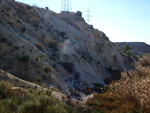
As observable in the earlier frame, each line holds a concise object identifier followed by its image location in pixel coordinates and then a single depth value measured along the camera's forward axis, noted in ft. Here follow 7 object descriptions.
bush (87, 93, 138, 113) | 27.89
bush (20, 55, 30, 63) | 54.39
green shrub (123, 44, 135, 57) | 164.56
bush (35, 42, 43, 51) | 76.07
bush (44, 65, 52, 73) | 58.57
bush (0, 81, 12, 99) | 20.88
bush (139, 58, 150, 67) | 103.33
